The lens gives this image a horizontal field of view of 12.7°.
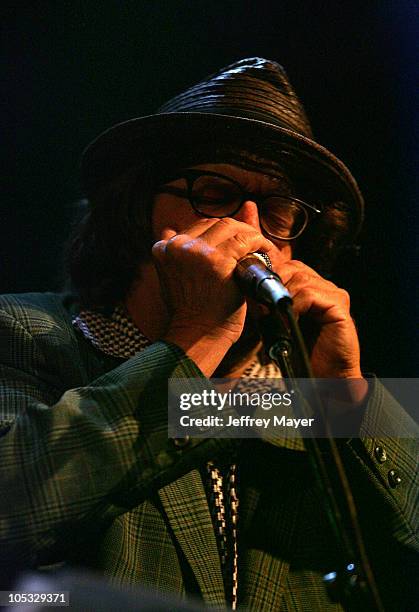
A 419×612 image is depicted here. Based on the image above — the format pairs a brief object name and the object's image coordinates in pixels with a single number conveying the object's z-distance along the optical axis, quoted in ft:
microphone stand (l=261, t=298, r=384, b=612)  4.16
